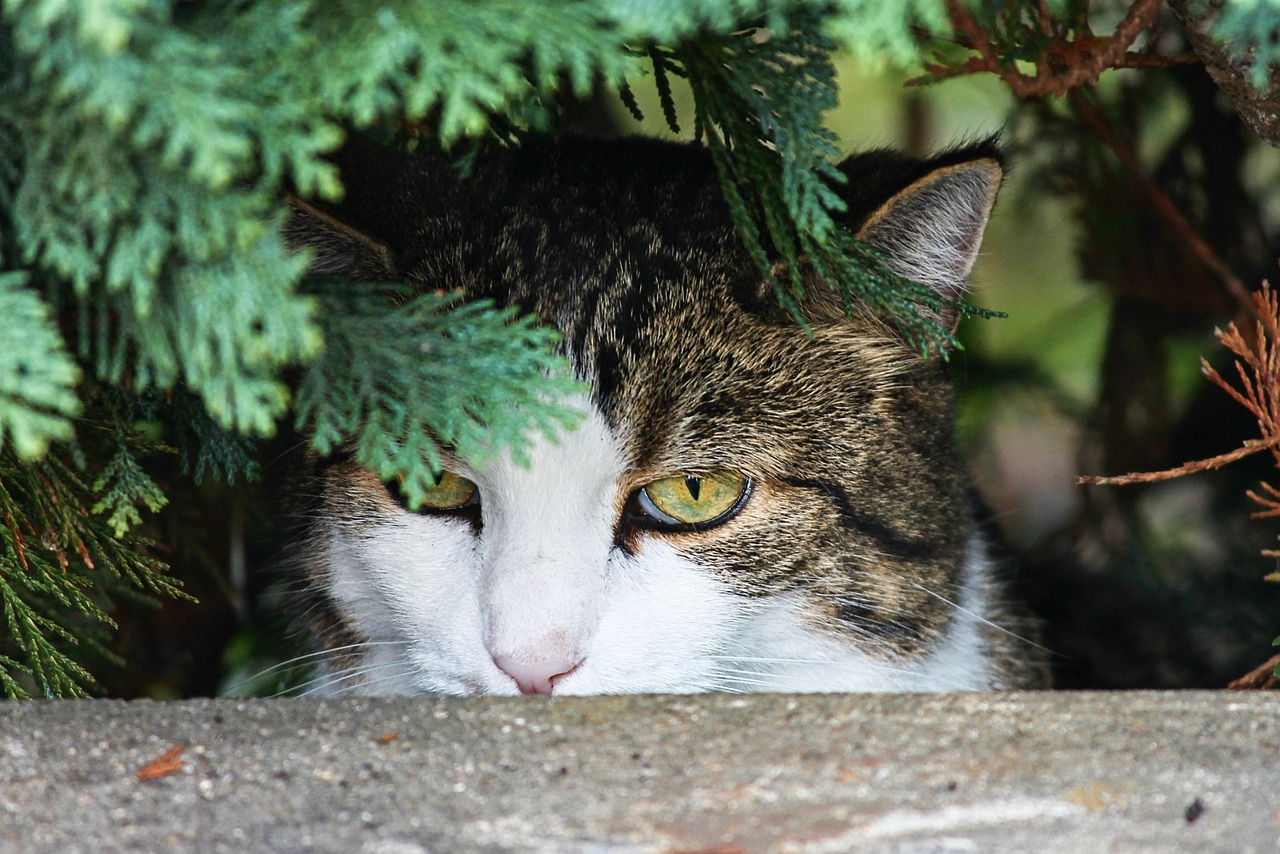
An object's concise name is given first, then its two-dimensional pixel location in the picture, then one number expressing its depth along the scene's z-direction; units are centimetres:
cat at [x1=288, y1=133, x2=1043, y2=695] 159
